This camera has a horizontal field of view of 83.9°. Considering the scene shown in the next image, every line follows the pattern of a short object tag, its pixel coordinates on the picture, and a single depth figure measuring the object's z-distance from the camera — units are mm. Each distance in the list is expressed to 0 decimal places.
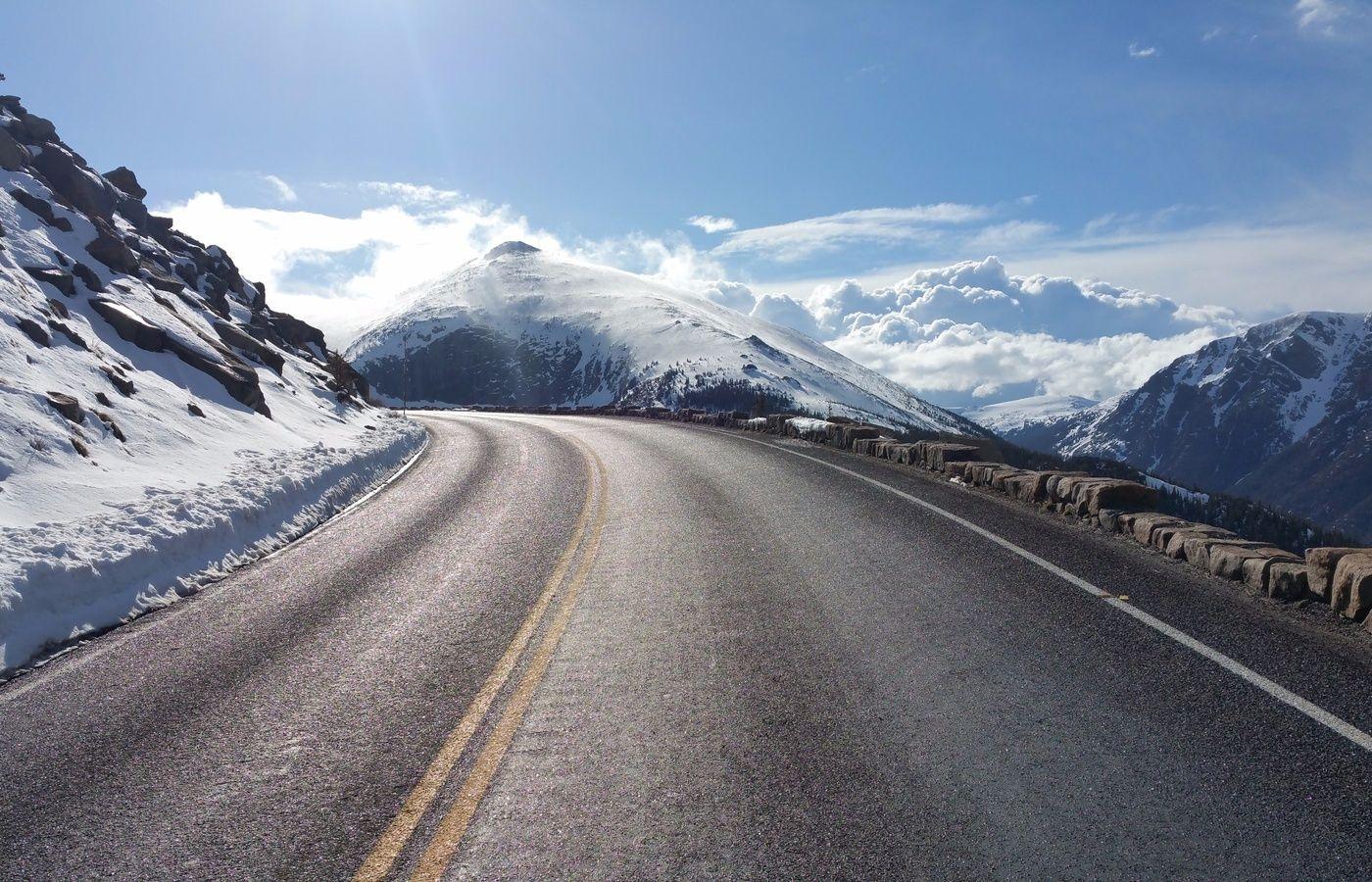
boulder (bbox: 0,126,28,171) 20594
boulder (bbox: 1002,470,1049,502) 11102
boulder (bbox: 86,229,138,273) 19859
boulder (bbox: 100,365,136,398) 13571
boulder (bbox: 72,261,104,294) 17547
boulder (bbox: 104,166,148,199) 29516
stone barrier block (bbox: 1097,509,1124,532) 9212
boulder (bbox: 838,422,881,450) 18922
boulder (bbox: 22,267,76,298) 15984
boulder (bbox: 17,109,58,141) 24062
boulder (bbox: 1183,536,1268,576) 7367
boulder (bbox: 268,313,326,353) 30547
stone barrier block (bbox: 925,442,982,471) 14391
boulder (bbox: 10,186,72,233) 19094
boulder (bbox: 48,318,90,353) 14141
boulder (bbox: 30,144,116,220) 23156
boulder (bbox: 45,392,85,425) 11109
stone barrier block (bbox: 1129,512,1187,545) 8508
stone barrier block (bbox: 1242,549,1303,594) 6668
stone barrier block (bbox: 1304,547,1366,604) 6277
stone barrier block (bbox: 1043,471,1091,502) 10702
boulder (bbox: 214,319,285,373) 22141
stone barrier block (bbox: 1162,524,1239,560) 7832
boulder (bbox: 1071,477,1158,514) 9625
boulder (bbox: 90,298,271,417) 16609
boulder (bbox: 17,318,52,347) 13164
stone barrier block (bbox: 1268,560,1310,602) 6410
